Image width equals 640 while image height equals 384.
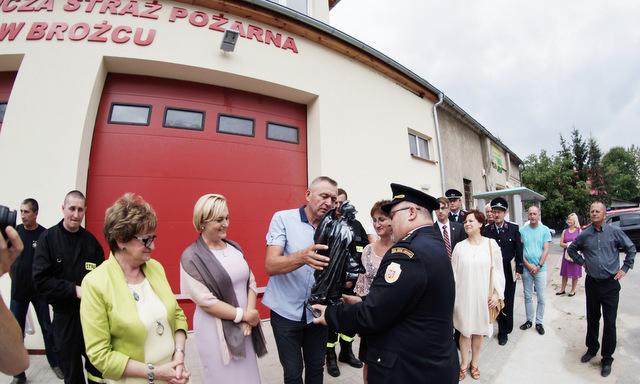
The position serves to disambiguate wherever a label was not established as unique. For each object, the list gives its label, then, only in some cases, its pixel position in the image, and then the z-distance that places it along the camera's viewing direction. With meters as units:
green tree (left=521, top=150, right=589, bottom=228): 22.55
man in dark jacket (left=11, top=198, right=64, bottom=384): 3.17
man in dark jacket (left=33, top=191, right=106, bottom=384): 2.30
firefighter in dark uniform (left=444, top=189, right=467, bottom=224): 5.11
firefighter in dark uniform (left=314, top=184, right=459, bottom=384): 1.49
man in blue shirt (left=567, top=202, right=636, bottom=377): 3.25
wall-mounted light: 4.57
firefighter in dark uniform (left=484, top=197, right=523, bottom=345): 4.08
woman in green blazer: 1.49
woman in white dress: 3.23
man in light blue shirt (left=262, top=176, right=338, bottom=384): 2.14
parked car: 11.40
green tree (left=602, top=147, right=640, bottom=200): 38.22
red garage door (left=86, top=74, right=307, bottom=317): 4.45
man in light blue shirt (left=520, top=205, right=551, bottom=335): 4.49
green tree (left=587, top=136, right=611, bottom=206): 27.31
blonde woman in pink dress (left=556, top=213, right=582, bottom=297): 6.25
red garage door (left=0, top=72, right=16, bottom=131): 4.49
